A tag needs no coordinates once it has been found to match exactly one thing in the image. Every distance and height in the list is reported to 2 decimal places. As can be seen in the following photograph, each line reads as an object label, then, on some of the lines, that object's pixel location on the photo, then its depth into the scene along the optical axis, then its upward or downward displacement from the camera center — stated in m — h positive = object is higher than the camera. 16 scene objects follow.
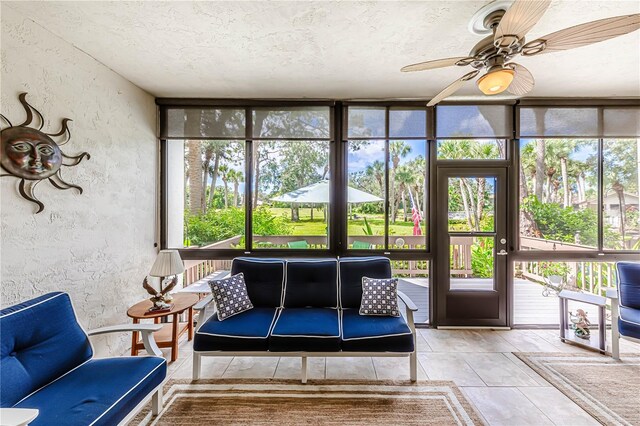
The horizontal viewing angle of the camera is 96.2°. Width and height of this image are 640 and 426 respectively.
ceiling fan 1.40 +0.98
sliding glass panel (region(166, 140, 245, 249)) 3.64 +0.26
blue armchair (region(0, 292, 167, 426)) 1.52 -1.01
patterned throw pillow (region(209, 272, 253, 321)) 2.67 -0.79
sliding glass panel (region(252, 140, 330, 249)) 3.61 +0.29
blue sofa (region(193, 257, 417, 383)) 2.39 -0.96
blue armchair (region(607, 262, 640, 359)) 2.73 -0.86
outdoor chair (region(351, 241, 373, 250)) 3.64 -0.38
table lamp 2.84 -0.57
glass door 3.57 -0.39
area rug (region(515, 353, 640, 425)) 2.13 -1.43
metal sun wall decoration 1.92 +0.43
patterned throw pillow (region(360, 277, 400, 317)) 2.71 -0.80
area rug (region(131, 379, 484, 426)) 2.05 -1.45
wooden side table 2.70 -1.02
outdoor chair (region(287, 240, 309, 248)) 3.66 -0.37
